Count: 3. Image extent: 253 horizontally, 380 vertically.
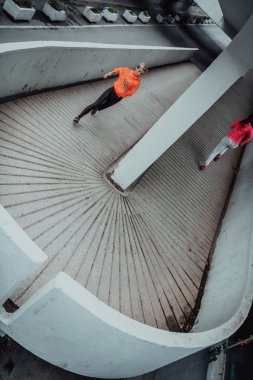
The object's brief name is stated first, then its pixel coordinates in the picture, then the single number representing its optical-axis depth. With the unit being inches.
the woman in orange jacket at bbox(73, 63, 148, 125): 256.4
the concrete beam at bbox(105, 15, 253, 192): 218.8
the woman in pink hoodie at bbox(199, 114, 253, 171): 309.9
